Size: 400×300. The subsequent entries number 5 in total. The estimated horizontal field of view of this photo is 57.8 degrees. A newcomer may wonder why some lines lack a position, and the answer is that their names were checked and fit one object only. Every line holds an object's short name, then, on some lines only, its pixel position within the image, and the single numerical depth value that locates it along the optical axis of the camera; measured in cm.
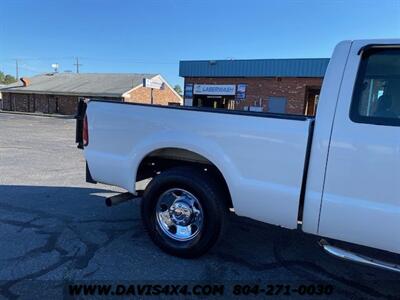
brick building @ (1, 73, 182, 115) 4419
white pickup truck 279
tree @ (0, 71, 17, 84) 11434
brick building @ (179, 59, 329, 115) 2380
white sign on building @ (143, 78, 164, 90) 3546
